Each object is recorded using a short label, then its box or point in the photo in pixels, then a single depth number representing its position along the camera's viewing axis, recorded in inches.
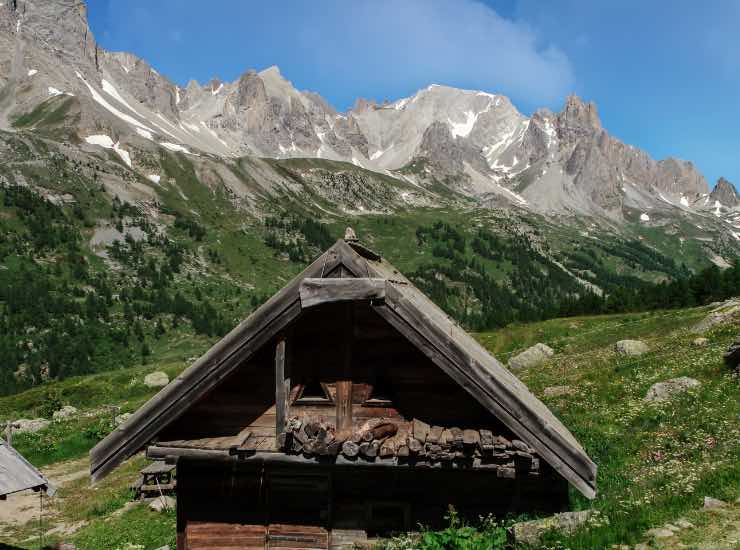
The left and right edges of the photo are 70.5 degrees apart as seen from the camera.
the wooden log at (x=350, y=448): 315.0
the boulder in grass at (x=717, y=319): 1318.9
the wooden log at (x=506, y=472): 307.7
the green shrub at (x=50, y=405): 1925.7
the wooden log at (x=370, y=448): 314.0
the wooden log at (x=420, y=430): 316.5
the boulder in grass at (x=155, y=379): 2172.7
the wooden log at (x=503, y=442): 306.0
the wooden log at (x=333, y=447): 316.8
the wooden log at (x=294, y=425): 322.0
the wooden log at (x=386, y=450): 314.2
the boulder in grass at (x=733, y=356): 788.0
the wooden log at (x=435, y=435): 312.5
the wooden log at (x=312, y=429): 321.7
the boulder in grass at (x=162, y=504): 868.6
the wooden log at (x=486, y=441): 304.0
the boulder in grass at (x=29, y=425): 1583.7
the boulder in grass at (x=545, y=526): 309.9
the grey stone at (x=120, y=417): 1516.2
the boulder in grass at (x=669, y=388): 799.1
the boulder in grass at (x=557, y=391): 1036.0
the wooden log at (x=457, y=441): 307.1
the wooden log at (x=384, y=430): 321.7
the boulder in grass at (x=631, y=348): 1323.8
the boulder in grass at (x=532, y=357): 1680.6
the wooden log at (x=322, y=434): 319.6
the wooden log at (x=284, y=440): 323.9
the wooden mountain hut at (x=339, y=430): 307.3
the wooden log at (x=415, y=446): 306.7
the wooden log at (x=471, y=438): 305.7
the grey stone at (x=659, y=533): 318.7
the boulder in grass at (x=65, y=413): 1820.5
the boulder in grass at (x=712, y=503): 359.3
